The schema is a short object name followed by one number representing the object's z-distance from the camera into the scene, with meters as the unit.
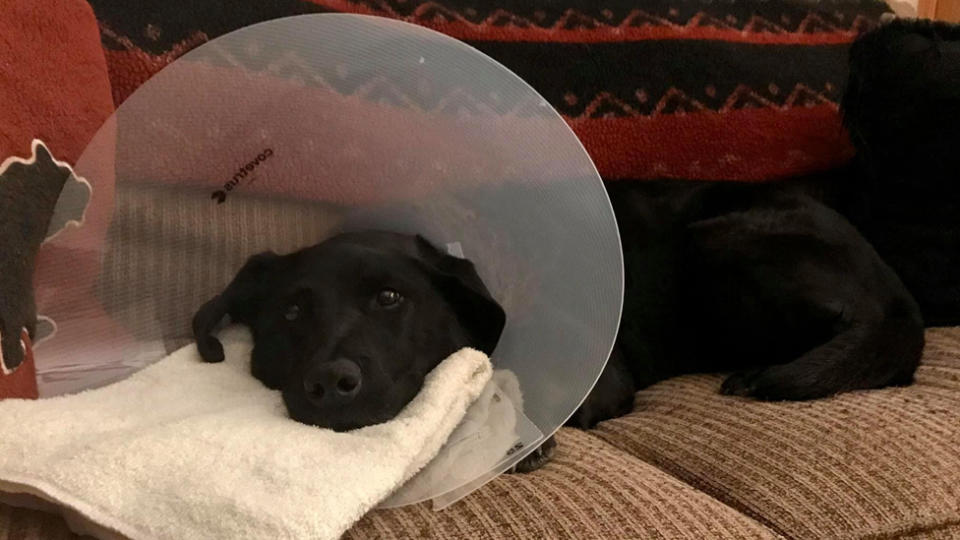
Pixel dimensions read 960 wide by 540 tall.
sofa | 0.90
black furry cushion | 1.66
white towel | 0.73
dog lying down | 1.02
